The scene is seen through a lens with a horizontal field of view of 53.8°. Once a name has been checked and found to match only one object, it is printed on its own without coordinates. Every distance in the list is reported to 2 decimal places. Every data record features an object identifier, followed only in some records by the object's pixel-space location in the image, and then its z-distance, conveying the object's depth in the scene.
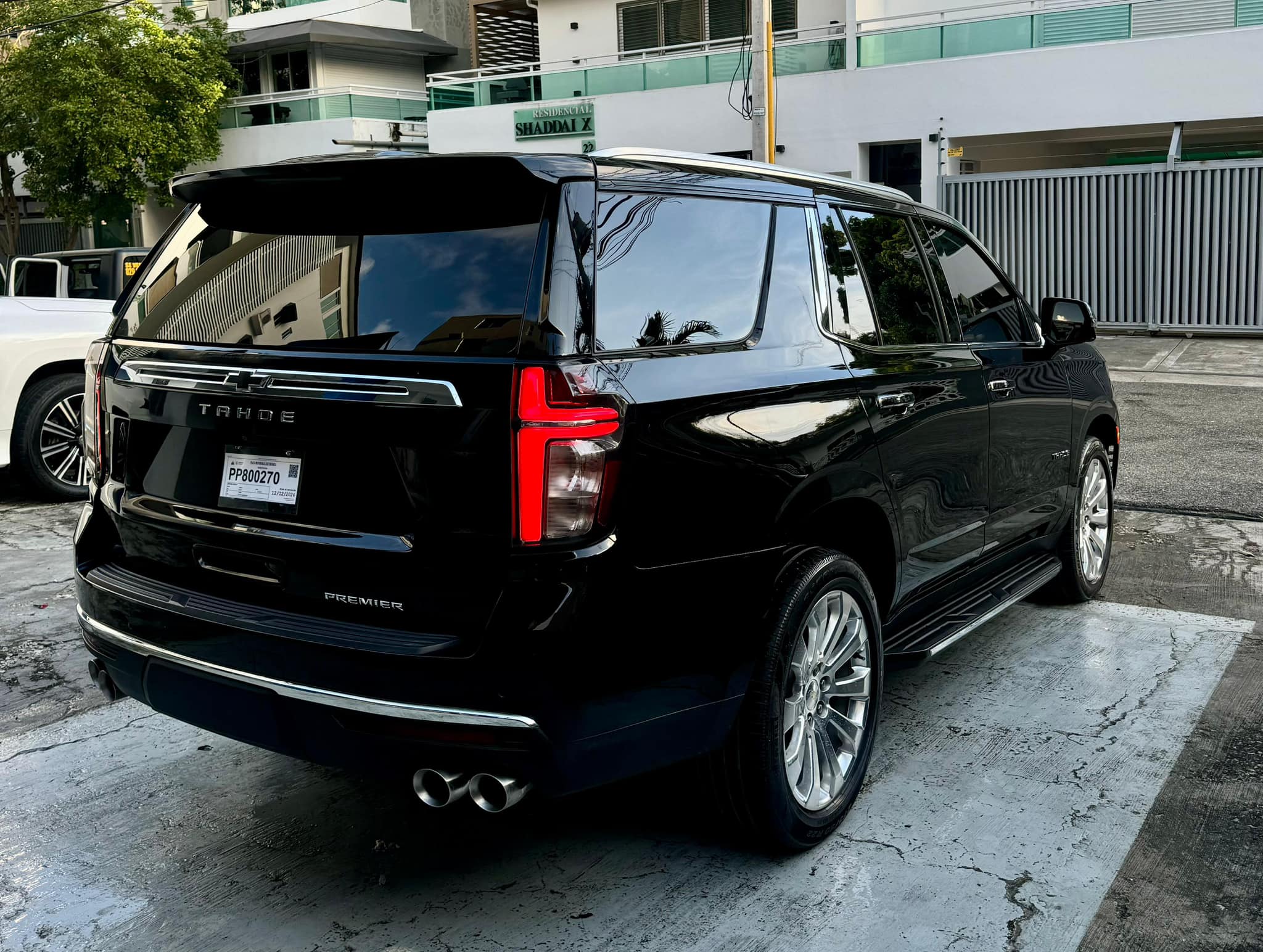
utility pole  18.16
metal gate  17.59
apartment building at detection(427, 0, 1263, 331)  18.03
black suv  2.72
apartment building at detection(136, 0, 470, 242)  31.11
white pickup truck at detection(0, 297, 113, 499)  8.03
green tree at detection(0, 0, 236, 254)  29.50
